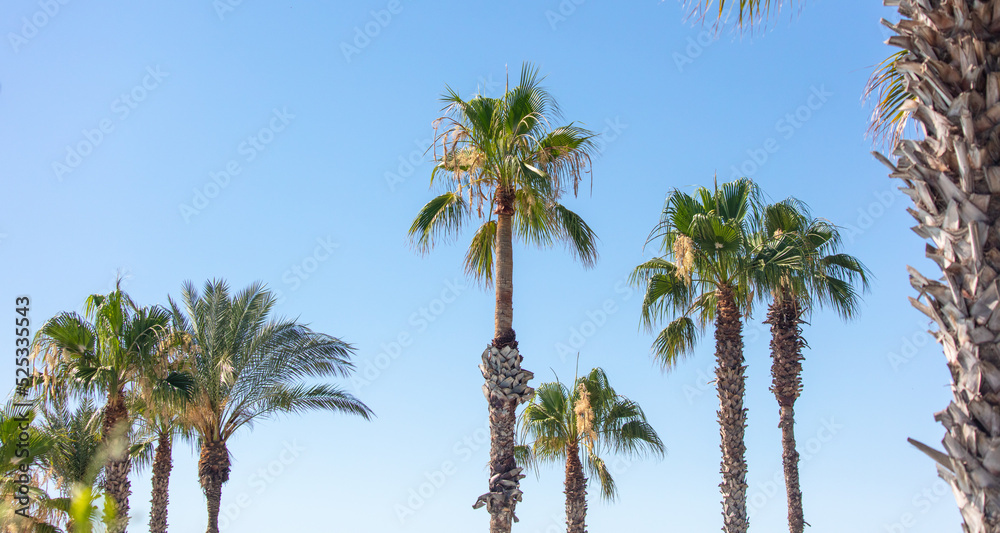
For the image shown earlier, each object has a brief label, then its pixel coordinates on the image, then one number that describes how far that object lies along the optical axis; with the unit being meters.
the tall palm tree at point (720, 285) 16.89
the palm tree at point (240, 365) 18.77
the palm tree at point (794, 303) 20.00
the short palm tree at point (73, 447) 19.45
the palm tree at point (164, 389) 18.06
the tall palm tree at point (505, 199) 14.04
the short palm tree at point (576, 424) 21.56
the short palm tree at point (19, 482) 15.38
